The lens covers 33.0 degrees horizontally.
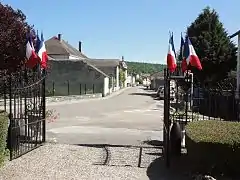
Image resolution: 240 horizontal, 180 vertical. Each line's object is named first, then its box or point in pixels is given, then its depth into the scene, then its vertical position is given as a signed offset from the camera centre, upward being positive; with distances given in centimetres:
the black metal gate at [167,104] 930 -36
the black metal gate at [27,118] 984 -82
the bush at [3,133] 835 -94
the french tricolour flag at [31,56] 1354 +109
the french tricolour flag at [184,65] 1281 +78
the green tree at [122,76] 9121 +294
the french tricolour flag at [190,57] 1255 +102
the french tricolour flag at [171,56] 1214 +101
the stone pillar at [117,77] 8312 +246
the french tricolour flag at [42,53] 1346 +120
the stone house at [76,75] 5378 +185
